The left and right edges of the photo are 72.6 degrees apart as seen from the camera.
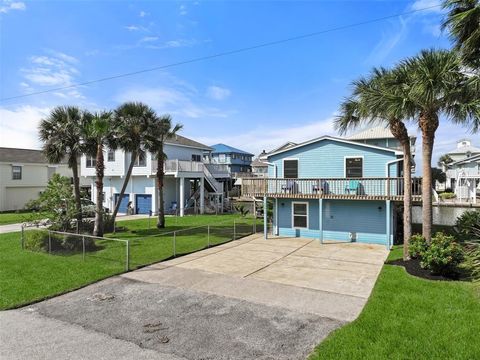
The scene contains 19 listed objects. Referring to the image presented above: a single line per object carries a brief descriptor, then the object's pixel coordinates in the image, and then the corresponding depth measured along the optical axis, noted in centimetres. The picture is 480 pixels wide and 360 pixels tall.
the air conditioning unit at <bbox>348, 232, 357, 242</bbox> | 1661
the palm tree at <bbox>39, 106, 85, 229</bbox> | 1773
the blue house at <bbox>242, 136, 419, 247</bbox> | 1576
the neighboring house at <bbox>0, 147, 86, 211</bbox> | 3278
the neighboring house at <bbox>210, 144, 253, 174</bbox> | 6247
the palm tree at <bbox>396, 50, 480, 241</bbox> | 1015
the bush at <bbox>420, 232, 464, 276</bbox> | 927
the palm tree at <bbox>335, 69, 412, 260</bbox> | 1120
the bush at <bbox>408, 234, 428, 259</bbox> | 1041
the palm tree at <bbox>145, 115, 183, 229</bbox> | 1986
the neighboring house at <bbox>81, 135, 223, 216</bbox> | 2905
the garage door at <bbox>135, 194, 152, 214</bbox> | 3016
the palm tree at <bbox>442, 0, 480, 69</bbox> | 852
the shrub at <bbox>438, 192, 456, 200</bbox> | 4017
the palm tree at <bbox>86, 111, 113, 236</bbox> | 1628
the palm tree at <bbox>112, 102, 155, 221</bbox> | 1878
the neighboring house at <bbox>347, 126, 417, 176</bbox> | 2717
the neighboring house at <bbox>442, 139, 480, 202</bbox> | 3312
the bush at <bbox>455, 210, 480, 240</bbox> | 1365
